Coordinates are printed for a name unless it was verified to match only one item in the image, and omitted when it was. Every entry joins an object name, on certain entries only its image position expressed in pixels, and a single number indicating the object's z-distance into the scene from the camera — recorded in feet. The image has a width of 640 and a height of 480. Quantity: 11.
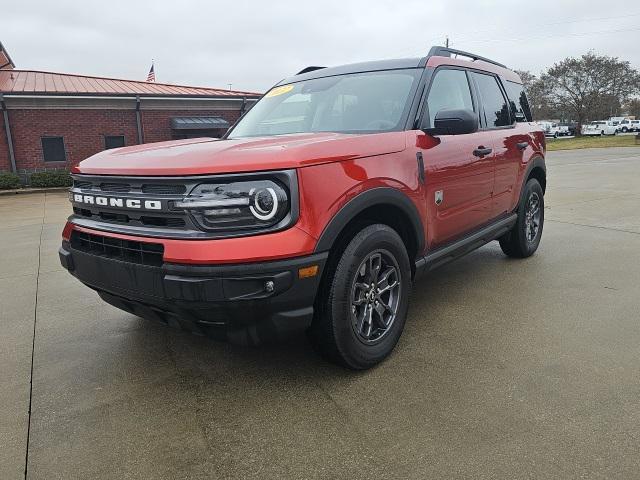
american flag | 73.98
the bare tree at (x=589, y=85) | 165.17
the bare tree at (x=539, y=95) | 179.22
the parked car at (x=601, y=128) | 176.04
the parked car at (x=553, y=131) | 184.85
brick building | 55.42
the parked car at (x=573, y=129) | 183.79
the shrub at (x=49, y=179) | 53.33
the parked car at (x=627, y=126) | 187.21
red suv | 7.64
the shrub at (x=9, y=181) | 51.19
